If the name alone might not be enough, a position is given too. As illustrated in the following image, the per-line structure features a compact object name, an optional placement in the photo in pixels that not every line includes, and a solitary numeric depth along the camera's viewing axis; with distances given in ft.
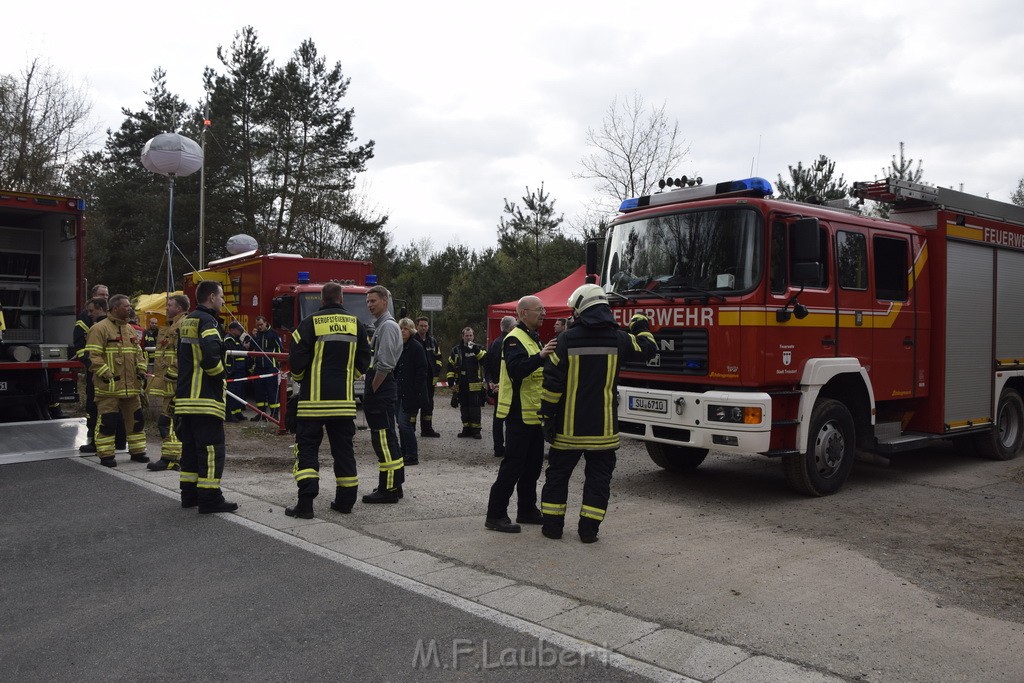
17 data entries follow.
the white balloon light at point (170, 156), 53.88
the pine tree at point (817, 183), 65.10
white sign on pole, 61.82
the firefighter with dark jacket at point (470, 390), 40.68
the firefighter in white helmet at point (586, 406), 19.36
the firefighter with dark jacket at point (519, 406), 20.22
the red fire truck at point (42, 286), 36.65
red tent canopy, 54.80
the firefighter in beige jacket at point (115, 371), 28.04
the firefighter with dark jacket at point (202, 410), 21.97
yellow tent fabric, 70.18
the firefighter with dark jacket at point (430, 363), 38.70
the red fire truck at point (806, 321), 23.93
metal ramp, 30.17
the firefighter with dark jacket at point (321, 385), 21.26
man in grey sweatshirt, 23.56
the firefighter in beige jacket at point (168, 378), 27.86
